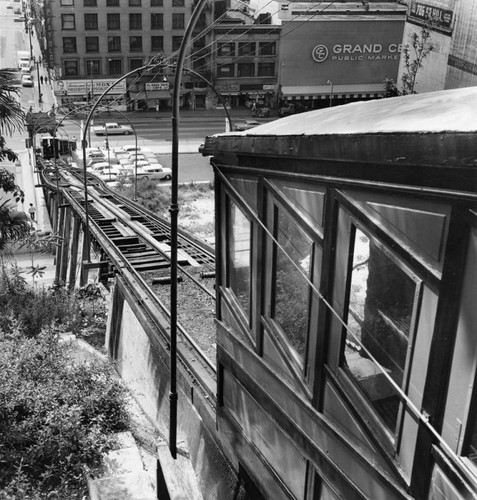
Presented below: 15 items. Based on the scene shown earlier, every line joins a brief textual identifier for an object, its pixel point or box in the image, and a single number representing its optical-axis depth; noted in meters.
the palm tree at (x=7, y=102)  13.46
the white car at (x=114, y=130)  53.50
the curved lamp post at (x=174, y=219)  7.02
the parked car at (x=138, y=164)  43.48
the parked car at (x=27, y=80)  68.19
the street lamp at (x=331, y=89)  57.22
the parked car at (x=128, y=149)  47.12
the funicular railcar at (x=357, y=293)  3.30
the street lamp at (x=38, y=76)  59.00
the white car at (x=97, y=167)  43.75
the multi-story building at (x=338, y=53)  56.44
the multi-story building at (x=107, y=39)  54.66
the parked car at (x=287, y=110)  57.84
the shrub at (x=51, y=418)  8.29
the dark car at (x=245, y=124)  48.47
